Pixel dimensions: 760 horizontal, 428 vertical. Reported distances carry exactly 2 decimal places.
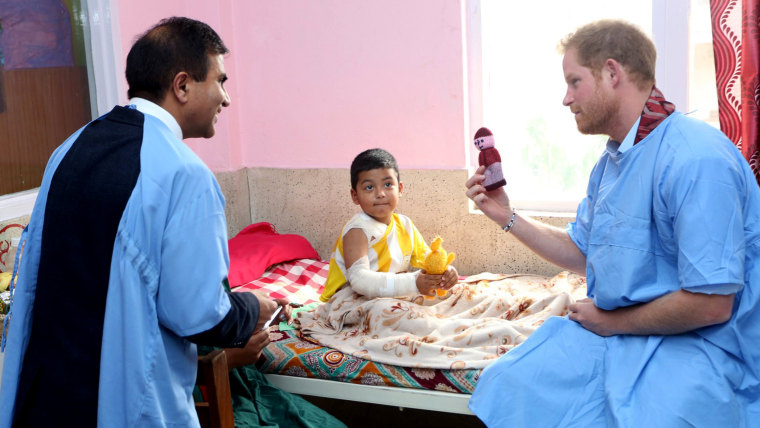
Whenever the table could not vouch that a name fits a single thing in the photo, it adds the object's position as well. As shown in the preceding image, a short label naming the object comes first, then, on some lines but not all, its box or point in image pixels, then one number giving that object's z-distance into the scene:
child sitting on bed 2.88
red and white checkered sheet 3.41
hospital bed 2.51
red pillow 3.55
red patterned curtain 2.77
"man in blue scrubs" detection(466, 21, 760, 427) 1.82
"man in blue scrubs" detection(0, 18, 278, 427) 1.65
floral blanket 2.59
